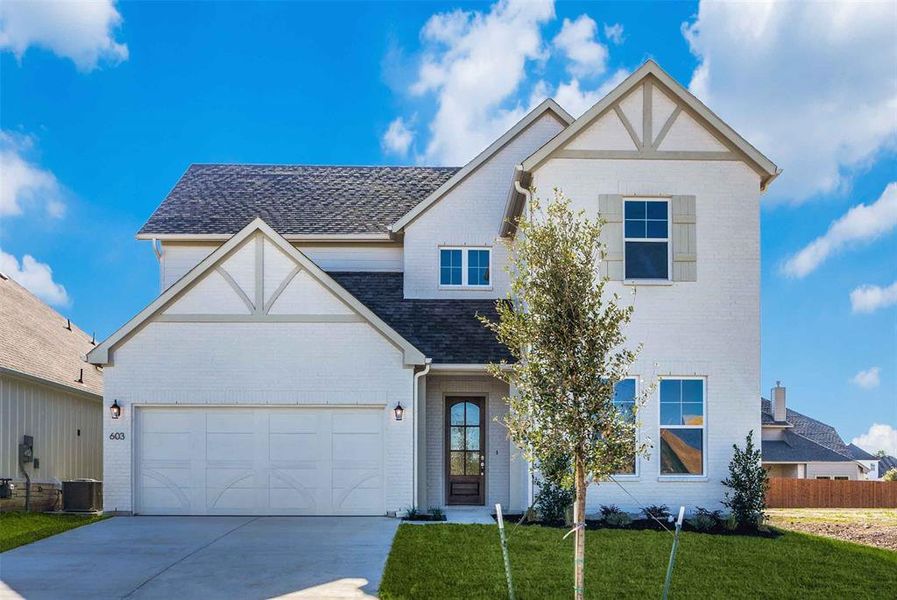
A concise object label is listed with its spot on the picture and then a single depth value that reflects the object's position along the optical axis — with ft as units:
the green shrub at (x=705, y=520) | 45.78
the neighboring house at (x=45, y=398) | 54.13
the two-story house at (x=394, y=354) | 48.52
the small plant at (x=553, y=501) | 45.96
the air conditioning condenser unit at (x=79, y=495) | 53.26
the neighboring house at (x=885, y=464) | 195.91
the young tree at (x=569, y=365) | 26.13
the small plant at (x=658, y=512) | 46.80
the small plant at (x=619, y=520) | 45.57
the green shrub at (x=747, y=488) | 46.29
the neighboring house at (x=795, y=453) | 119.34
